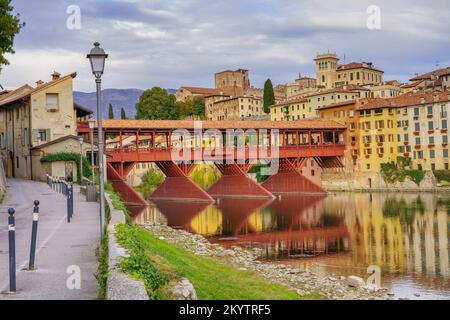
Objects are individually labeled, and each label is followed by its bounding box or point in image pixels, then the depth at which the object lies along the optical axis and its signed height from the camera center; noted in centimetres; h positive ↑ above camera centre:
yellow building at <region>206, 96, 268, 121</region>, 12744 +1422
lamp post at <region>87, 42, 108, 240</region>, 1266 +224
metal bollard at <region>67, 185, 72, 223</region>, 1803 -96
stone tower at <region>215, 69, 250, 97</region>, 16288 +2659
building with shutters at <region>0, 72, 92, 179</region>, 4494 +461
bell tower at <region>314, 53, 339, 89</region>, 14450 +2571
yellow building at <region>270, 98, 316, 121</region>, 9919 +1037
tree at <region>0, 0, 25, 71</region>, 2253 +601
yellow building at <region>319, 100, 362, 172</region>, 7219 +463
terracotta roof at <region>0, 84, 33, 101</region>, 5832 +895
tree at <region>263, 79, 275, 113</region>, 11069 +1432
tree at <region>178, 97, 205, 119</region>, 12975 +1483
